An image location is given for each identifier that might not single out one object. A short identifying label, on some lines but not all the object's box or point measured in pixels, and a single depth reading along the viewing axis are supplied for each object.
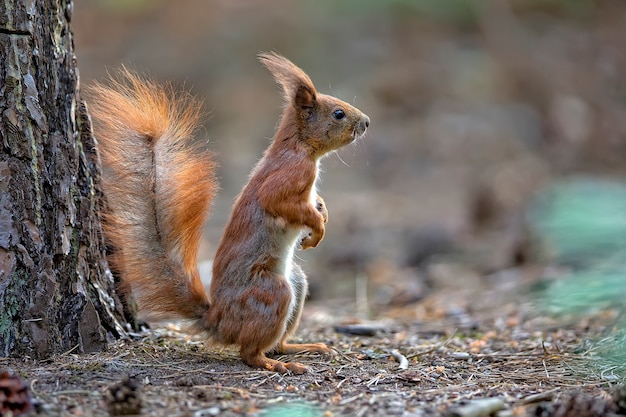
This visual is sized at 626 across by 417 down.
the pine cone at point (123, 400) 4.63
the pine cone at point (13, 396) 4.55
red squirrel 6.26
